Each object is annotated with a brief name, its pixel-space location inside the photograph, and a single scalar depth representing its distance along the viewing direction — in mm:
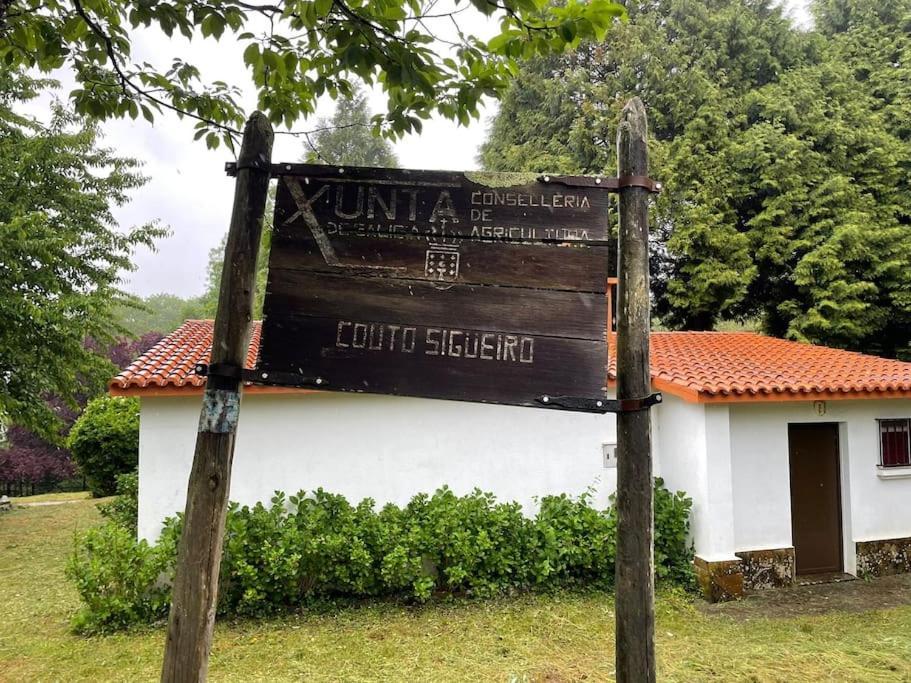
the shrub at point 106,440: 13180
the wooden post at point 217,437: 2238
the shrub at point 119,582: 6590
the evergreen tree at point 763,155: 14723
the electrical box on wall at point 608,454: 8602
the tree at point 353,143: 28453
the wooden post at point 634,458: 2381
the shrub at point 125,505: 8824
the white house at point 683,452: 7641
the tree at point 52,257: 10328
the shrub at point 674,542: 7910
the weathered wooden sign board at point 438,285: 2404
